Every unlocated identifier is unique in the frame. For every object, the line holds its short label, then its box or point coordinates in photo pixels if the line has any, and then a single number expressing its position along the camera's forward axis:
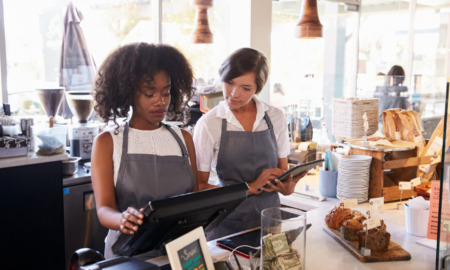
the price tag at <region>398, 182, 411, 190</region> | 2.53
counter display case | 1.46
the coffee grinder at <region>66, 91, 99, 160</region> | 3.49
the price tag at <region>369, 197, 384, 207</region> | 1.90
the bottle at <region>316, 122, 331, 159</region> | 3.34
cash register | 1.19
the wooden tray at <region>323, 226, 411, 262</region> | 1.77
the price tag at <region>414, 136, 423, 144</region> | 2.98
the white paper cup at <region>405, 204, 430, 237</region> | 2.08
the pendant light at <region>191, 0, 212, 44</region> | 3.97
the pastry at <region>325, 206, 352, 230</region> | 2.02
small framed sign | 1.20
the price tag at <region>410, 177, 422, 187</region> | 2.57
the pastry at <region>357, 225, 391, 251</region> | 1.82
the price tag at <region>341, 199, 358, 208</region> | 2.02
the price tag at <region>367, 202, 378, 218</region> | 1.89
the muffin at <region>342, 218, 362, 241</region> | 1.88
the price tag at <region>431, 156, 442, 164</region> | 2.78
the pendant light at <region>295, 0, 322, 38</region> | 3.55
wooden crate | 2.66
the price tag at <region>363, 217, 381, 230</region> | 1.81
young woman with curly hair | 1.82
